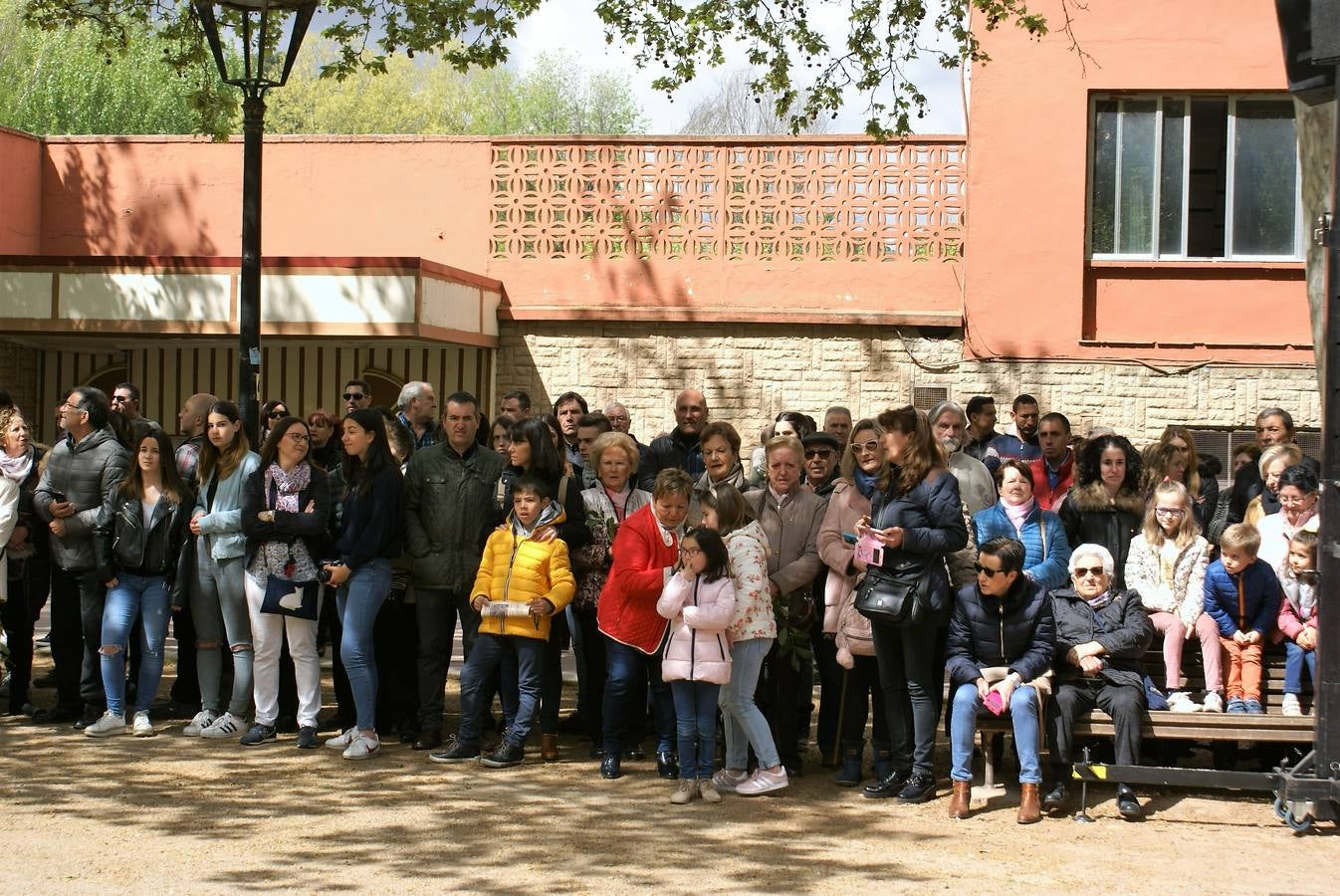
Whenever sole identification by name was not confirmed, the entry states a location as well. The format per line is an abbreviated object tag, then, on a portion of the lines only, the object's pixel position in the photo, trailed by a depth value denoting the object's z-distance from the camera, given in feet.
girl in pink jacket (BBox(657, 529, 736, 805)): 25.50
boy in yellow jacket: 27.32
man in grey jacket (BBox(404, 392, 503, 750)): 28.68
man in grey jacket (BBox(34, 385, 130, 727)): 29.99
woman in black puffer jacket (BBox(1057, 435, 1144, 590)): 29.45
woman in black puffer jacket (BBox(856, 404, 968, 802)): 25.52
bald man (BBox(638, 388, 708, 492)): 32.14
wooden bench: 25.02
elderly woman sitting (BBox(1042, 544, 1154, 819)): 25.00
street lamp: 30.60
